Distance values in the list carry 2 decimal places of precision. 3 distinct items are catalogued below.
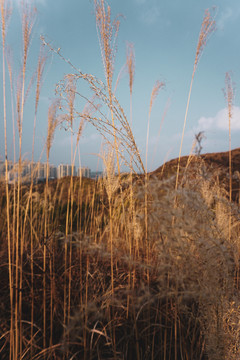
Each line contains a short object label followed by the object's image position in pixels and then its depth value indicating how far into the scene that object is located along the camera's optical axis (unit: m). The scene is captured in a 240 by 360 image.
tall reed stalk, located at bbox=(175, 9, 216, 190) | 1.67
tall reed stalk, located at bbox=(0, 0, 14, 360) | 1.38
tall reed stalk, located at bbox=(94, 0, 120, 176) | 1.46
